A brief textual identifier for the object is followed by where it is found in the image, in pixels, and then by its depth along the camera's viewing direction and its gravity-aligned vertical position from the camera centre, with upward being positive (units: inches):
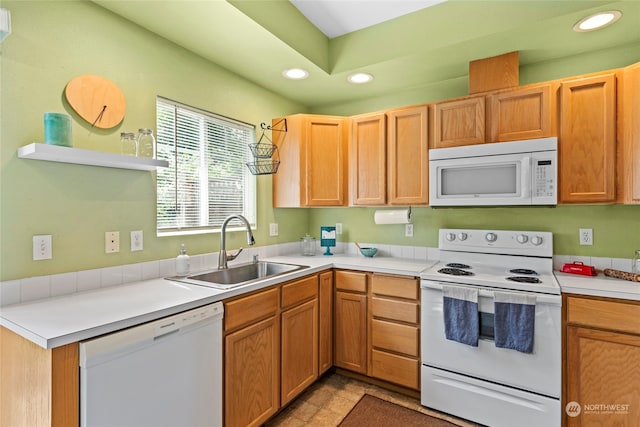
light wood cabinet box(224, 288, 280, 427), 65.2 -32.7
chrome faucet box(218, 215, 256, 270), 85.7 -8.6
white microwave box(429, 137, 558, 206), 78.3 +9.4
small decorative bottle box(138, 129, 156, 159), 71.2 +14.8
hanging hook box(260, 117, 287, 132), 110.3 +29.5
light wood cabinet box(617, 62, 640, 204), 72.3 +16.7
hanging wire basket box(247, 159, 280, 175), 107.5 +15.1
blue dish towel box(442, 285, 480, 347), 76.0 -25.3
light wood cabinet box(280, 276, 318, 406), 80.4 -33.9
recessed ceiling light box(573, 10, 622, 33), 69.1 +42.1
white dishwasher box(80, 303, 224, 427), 44.5 -25.9
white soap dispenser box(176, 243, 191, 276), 77.8 -12.8
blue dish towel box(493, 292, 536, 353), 70.9 -25.0
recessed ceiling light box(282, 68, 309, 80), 97.6 +42.8
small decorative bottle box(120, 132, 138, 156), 68.7 +14.6
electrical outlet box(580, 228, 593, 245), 86.7 -7.4
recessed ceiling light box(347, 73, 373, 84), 100.7 +42.6
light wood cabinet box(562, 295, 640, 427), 64.7 -31.9
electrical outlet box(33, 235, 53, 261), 58.1 -6.6
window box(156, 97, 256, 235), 81.8 +11.9
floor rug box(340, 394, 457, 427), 78.9 -52.7
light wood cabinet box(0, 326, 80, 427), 41.4 -23.8
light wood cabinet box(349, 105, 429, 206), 99.0 +17.0
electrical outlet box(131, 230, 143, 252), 72.7 -6.8
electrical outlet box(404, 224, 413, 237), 111.8 -7.1
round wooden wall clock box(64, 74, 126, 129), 63.3 +23.1
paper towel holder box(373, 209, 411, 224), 108.8 -2.1
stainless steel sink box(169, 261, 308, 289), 80.2 -17.4
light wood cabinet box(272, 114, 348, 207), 109.6 +17.2
